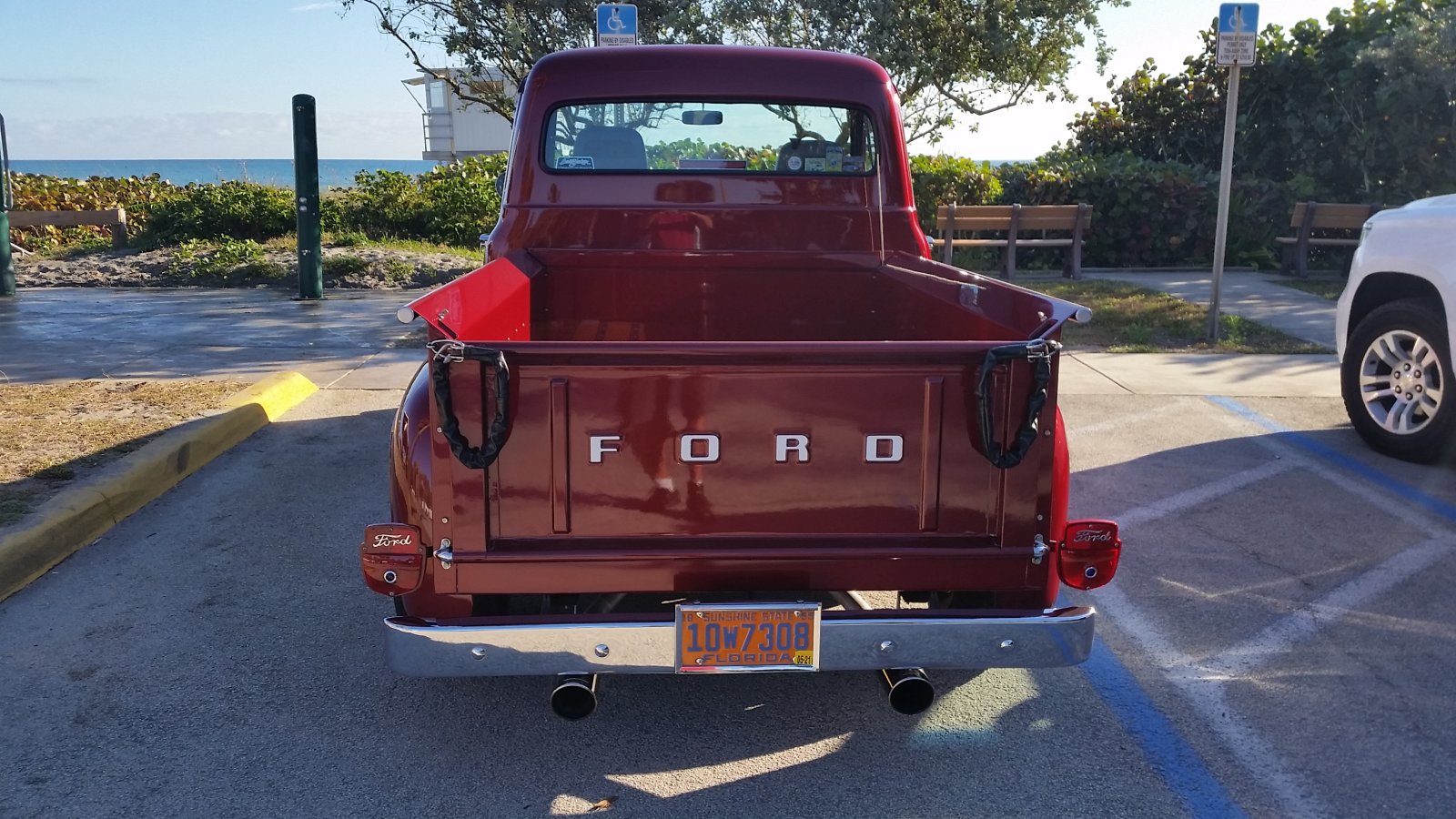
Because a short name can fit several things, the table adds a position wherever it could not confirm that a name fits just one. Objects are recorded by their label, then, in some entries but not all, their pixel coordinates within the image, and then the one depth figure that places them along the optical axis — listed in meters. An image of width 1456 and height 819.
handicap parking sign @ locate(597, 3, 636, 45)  9.55
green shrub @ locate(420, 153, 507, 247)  16.02
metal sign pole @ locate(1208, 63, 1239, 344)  9.24
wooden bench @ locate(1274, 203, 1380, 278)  13.61
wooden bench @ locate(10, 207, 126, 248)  14.75
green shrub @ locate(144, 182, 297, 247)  15.57
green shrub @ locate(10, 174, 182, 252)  16.38
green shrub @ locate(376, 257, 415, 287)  13.21
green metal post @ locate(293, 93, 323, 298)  11.77
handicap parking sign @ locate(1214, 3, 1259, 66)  9.08
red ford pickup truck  2.81
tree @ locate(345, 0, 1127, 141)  13.41
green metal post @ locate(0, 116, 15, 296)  11.95
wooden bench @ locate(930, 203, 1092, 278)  13.20
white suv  5.99
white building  31.20
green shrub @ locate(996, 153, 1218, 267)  14.81
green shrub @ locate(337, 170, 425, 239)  16.14
